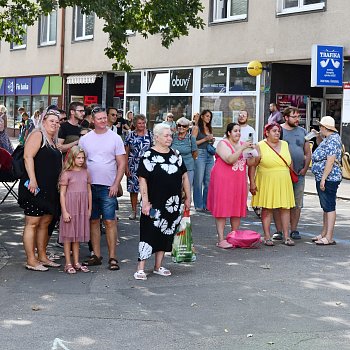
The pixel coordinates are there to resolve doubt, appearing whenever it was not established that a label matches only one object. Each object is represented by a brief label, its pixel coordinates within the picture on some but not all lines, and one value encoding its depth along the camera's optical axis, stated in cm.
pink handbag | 1007
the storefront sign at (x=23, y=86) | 3772
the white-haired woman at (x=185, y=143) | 1253
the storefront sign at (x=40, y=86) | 3591
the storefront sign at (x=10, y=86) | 3912
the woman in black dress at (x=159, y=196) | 827
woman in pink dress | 1017
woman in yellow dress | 1026
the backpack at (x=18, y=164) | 859
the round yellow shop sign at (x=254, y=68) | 2286
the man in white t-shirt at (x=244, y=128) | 1285
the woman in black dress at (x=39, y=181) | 851
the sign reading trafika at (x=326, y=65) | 1977
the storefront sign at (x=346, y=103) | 2059
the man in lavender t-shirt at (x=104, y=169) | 880
